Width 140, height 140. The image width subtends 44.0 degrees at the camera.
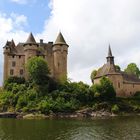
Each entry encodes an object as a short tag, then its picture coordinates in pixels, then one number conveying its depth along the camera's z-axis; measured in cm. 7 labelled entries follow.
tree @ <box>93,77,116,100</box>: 4242
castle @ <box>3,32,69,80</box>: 4611
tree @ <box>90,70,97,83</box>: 5359
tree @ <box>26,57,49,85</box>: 4099
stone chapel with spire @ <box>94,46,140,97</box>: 4704
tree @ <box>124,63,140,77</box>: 6086
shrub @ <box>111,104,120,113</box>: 3899
